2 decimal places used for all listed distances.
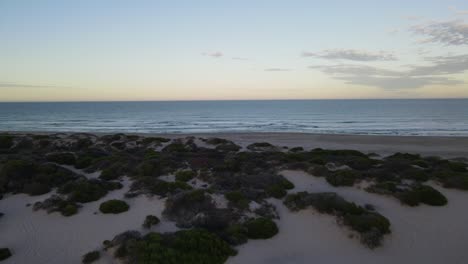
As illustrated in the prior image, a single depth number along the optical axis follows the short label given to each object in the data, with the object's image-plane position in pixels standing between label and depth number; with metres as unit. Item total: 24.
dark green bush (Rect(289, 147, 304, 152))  24.98
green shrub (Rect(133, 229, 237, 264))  7.76
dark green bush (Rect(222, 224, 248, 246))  8.97
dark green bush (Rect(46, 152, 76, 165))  17.69
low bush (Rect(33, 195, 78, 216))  11.24
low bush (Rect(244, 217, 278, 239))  9.48
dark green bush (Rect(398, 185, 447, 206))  11.64
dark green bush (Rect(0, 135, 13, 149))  23.74
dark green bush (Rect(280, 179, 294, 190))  13.50
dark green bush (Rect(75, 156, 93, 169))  17.36
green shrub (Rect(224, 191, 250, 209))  11.24
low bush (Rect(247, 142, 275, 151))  25.00
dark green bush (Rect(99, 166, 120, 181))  15.03
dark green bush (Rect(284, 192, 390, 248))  9.18
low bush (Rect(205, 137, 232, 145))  27.58
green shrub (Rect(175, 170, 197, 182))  14.61
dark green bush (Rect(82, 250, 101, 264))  8.34
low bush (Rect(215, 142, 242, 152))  24.20
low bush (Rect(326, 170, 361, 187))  13.66
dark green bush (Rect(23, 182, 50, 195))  12.80
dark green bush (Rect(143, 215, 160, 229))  10.11
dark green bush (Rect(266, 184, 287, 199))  12.48
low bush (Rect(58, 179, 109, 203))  12.22
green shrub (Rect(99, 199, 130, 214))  11.34
